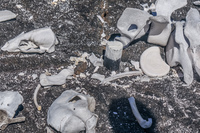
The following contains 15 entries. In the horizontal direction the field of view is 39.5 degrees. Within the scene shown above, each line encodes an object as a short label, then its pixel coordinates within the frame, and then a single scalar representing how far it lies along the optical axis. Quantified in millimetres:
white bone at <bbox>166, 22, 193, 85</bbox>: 2092
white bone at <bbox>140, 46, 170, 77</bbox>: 2205
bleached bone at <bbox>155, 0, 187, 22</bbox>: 2271
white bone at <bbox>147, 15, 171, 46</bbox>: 2102
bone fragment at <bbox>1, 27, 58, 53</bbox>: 2227
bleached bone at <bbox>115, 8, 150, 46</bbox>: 2172
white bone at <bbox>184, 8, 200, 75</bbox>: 2080
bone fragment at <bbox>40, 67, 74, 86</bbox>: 2068
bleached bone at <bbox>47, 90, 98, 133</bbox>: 1752
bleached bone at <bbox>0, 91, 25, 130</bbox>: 1813
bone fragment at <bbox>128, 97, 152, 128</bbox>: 1856
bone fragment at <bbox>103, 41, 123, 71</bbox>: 2105
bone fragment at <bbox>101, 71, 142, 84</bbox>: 2146
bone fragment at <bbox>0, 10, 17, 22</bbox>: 2465
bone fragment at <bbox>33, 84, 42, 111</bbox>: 1939
